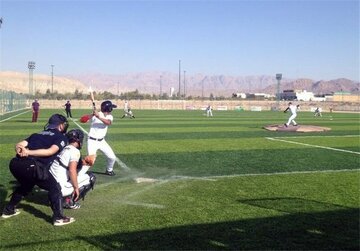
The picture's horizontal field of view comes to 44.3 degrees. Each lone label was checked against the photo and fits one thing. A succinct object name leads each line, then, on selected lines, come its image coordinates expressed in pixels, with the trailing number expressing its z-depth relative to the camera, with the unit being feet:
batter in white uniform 34.86
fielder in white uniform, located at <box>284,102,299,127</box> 92.30
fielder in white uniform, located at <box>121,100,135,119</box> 145.43
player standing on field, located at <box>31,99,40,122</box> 108.86
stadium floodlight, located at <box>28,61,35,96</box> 259.56
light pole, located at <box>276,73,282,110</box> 305.49
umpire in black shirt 22.29
